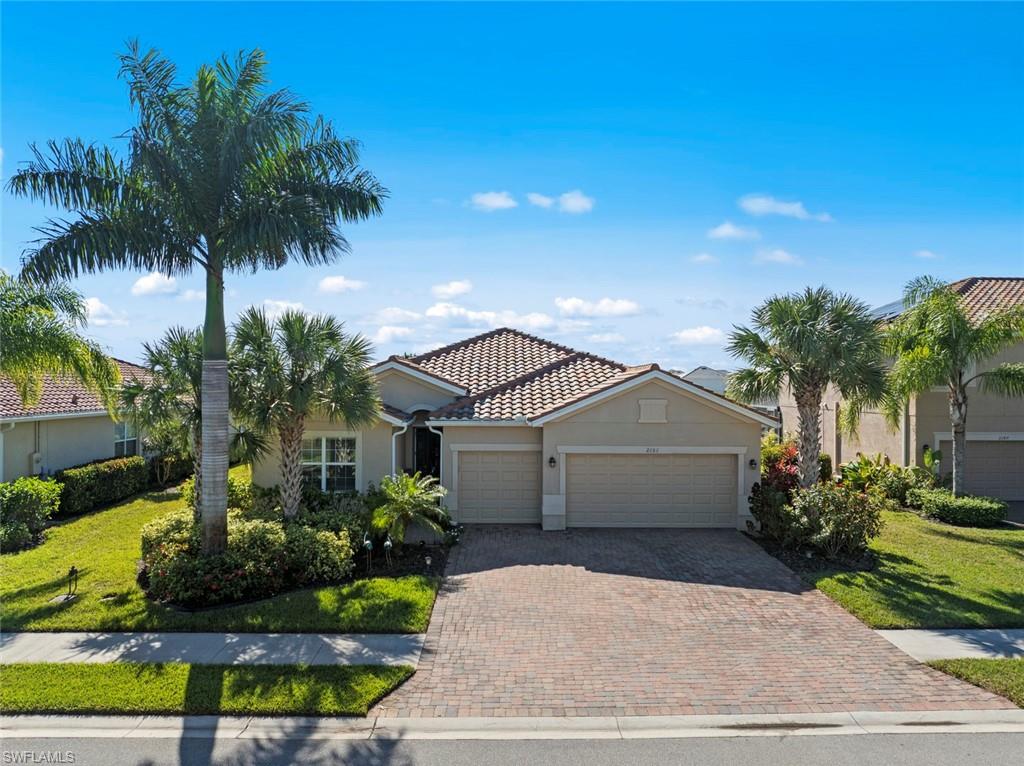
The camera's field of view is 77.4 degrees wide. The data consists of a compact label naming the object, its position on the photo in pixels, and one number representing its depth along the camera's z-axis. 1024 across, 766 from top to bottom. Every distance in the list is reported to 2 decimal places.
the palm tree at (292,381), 14.03
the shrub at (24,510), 15.07
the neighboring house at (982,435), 21.78
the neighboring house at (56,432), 18.12
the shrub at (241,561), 11.00
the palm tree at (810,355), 15.22
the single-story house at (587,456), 17.05
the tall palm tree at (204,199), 11.16
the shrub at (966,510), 18.42
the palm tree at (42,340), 13.10
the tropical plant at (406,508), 13.76
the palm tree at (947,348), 18.47
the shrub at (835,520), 13.90
